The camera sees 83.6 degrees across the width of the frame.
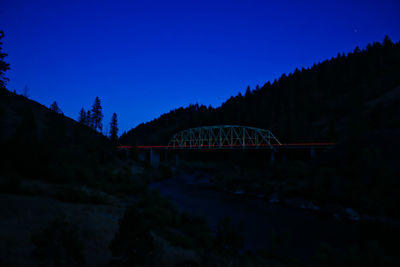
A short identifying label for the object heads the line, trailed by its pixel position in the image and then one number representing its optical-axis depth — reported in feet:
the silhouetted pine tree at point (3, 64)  63.53
